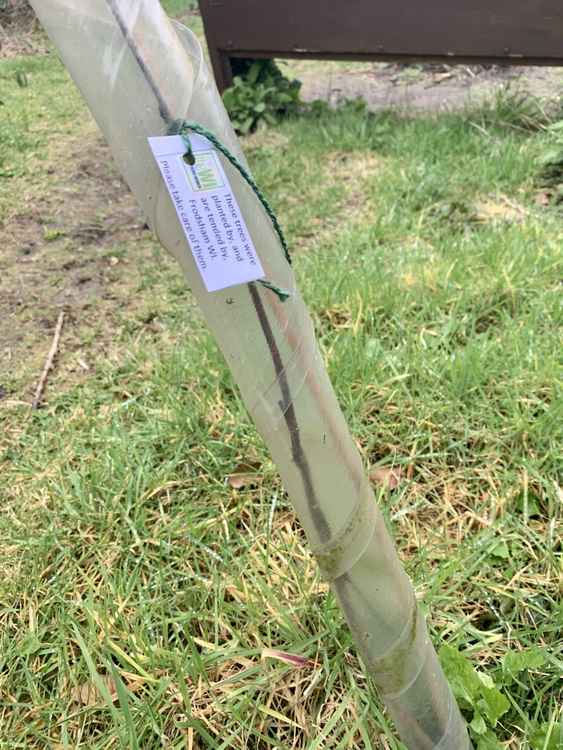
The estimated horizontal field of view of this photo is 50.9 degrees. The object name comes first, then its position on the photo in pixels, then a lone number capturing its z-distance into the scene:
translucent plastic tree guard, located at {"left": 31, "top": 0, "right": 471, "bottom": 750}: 0.57
